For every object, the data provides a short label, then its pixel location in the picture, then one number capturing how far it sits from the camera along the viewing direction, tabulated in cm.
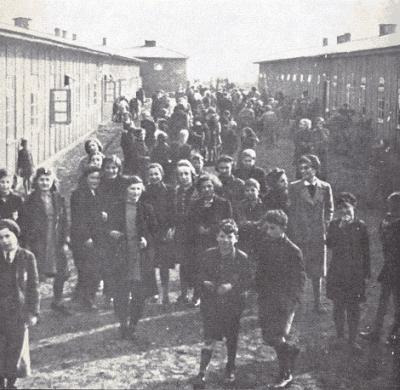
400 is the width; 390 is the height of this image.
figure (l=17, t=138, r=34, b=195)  1533
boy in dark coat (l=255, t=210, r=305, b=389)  643
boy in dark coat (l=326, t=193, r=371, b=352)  746
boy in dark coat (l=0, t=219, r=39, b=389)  586
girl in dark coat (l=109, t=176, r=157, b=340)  761
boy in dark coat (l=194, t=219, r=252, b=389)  633
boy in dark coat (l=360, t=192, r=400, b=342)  737
